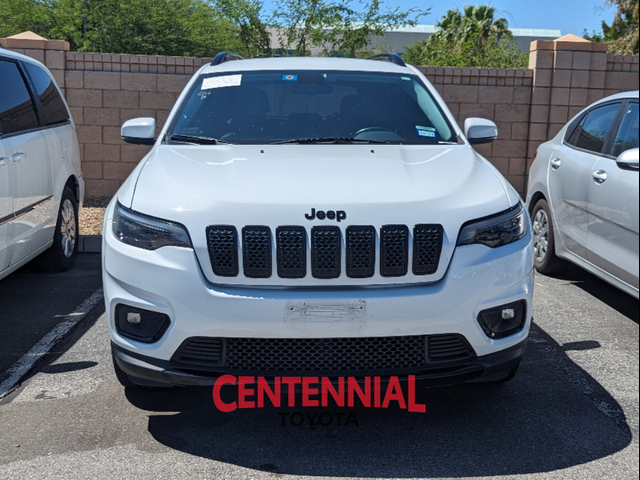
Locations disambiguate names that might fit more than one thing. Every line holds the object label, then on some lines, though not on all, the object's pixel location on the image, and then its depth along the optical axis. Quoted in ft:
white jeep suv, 10.69
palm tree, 99.24
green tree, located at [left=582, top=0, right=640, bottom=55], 77.51
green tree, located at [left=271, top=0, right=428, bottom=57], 40.93
